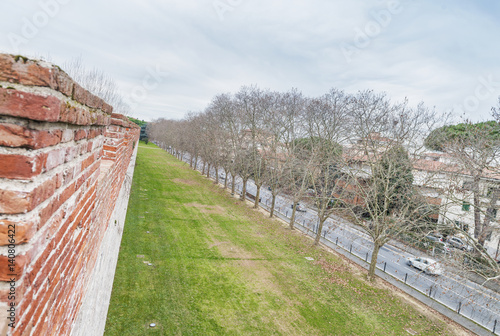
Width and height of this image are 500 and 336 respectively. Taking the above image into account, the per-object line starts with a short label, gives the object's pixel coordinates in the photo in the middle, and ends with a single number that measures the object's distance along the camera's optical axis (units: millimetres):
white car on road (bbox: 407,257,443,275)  16188
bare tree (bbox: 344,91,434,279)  14031
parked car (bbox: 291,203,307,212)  28545
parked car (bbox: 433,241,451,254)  11203
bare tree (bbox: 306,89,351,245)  18312
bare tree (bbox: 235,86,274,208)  24938
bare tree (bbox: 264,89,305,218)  22594
